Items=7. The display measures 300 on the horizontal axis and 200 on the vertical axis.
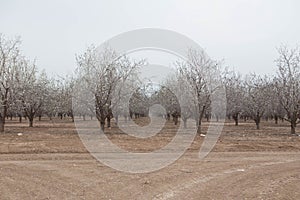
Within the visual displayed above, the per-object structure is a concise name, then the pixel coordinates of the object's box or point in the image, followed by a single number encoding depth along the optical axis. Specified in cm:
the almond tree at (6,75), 3238
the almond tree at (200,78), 3109
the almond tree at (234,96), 4676
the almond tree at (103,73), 3056
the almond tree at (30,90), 3819
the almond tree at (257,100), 4334
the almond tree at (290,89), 3238
